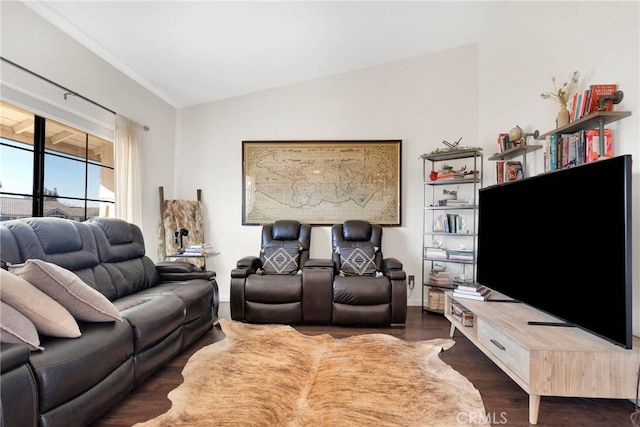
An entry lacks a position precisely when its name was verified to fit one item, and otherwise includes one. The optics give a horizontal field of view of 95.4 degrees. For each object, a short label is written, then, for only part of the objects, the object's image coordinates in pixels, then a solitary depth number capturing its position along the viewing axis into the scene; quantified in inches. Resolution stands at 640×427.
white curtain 121.5
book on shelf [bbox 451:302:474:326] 94.4
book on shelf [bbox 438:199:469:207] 138.9
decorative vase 84.0
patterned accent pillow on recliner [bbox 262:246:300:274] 133.7
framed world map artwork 153.0
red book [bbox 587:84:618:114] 73.0
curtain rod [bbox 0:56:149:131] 83.5
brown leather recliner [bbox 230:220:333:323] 118.2
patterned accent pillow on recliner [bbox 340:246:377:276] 131.3
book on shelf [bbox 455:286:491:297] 95.5
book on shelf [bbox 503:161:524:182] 109.3
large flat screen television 56.6
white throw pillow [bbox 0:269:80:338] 51.6
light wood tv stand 58.2
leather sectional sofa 46.5
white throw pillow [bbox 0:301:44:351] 48.1
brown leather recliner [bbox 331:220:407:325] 115.4
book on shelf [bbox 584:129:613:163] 74.2
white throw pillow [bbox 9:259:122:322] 58.4
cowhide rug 60.4
